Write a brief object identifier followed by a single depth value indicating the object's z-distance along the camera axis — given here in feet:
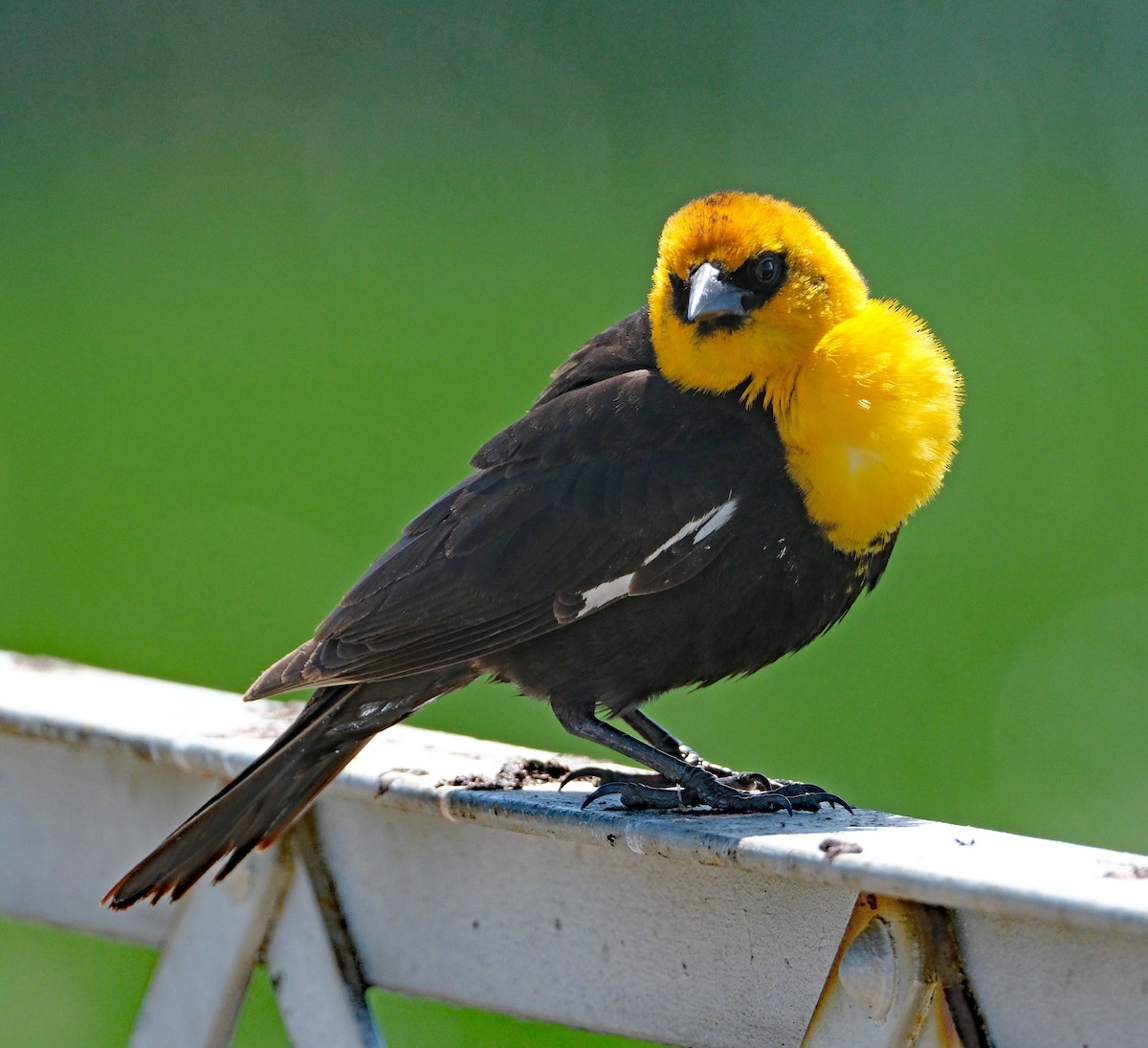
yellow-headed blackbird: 15.45
